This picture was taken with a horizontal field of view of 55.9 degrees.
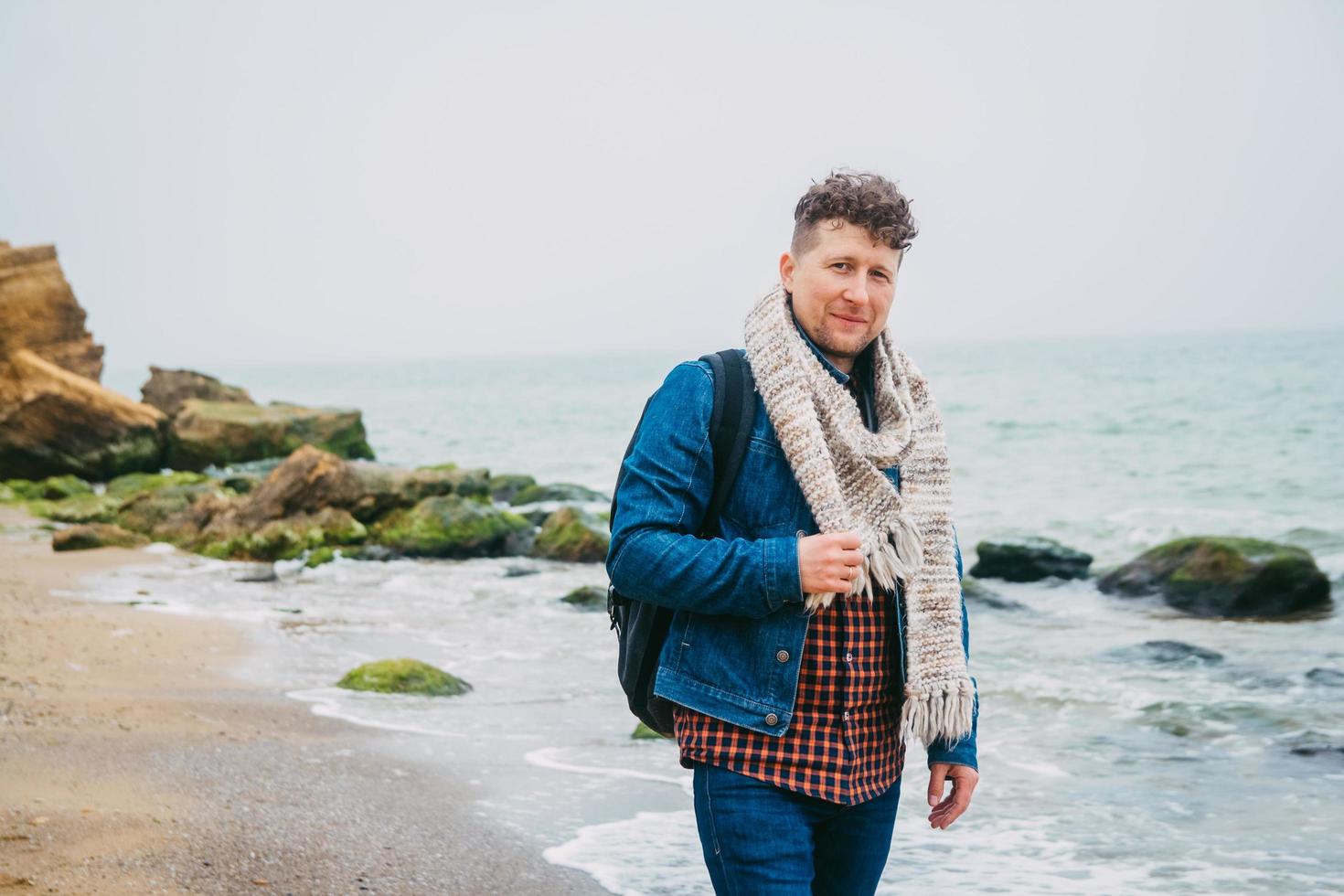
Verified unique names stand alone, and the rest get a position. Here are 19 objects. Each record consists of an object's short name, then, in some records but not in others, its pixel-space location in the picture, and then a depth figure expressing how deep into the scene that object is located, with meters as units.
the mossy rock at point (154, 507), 15.88
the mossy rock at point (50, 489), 20.52
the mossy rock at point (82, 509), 17.09
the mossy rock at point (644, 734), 7.11
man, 2.47
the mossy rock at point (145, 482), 20.47
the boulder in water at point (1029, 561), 14.28
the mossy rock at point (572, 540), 15.23
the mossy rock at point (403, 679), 7.91
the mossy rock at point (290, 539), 14.70
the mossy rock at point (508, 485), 22.83
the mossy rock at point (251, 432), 24.42
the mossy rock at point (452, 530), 15.42
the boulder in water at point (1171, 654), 9.91
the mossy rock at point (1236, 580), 12.02
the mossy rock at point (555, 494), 21.70
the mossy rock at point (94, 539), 13.95
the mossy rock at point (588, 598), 11.93
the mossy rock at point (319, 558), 14.30
